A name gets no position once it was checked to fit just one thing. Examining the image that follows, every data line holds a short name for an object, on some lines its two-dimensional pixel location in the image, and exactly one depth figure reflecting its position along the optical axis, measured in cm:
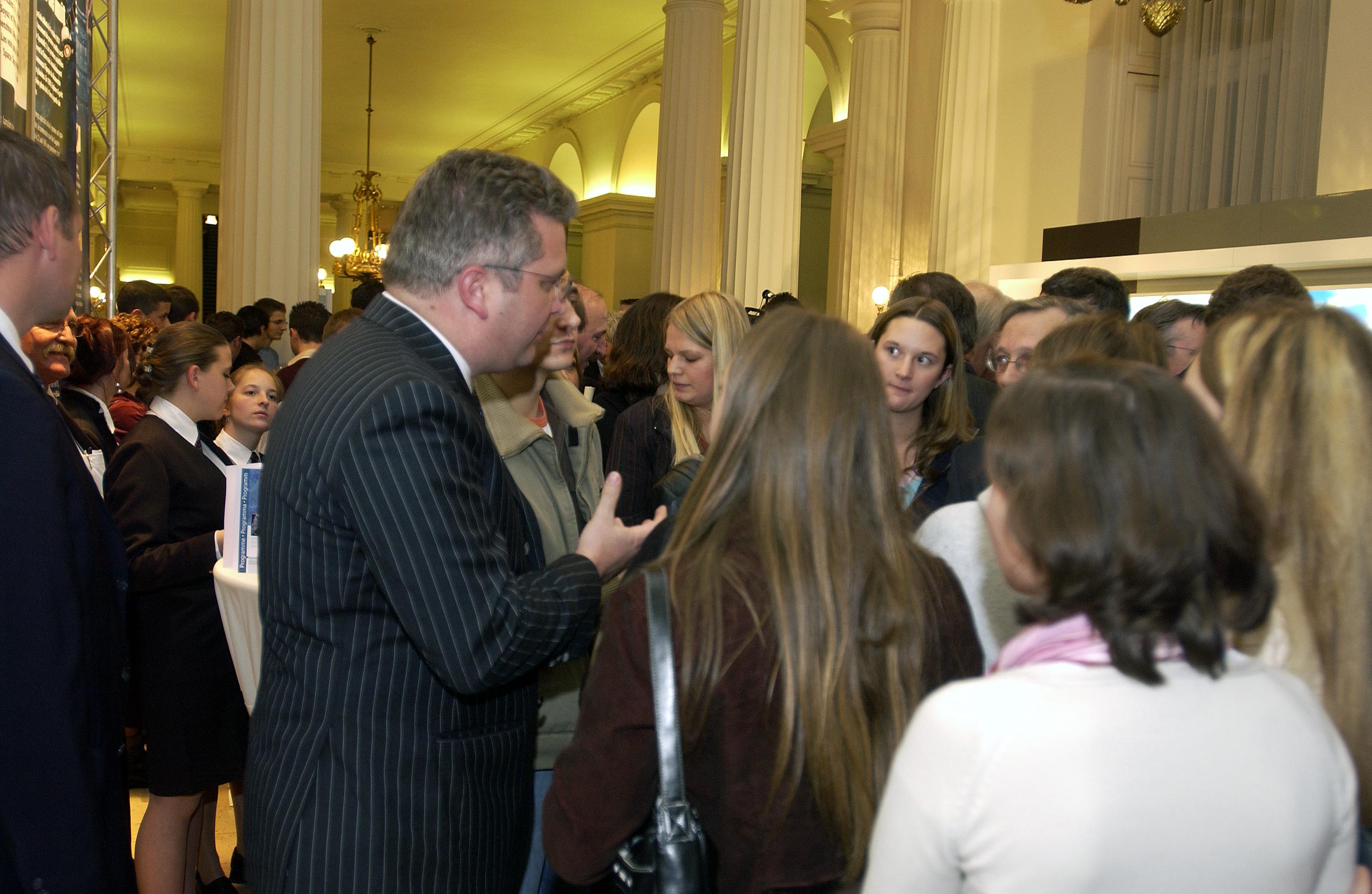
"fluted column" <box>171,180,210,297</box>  2356
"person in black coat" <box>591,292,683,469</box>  397
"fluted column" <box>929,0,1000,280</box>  923
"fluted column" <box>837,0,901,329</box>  1073
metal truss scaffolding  452
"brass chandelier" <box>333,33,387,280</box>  1538
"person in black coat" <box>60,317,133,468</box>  365
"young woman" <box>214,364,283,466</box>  342
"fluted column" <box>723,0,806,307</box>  844
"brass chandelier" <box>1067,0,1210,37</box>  768
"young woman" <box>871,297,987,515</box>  277
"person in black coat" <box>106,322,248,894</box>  287
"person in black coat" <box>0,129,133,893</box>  147
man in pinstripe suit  144
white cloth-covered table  249
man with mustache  315
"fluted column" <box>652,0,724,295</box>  989
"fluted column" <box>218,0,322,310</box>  712
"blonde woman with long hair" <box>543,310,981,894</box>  124
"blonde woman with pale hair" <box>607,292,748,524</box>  305
